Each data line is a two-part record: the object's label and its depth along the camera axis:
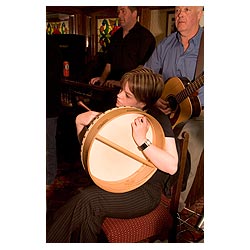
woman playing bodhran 1.36
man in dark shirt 1.43
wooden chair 1.37
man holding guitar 1.41
